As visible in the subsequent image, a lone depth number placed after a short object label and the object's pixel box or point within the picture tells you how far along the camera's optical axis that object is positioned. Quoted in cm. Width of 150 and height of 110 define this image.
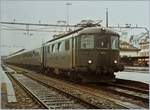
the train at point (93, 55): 1620
